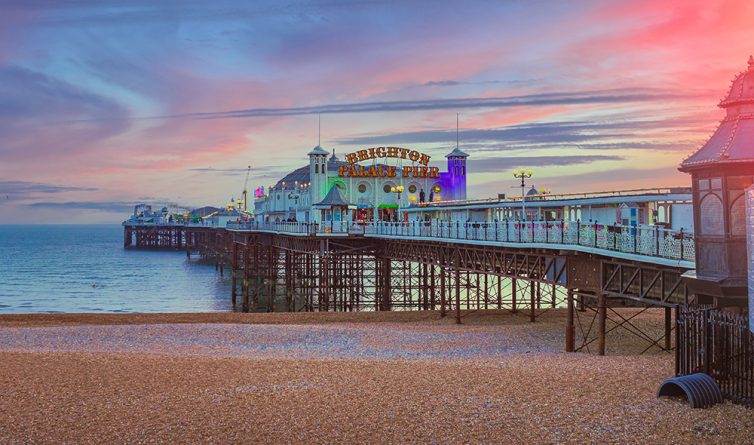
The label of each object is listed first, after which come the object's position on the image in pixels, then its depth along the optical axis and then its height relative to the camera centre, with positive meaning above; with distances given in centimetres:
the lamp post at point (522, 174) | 3275 +197
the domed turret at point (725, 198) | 1556 +38
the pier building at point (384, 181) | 6475 +348
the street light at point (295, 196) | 7300 +255
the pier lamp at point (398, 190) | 5788 +242
